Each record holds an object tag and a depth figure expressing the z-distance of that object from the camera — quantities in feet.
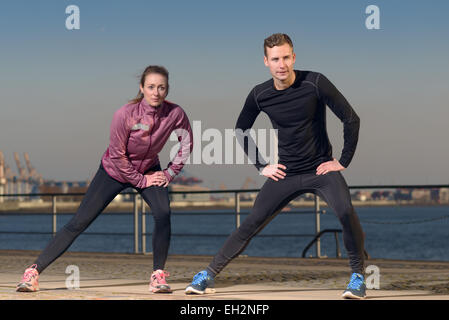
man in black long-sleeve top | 19.36
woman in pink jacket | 21.13
